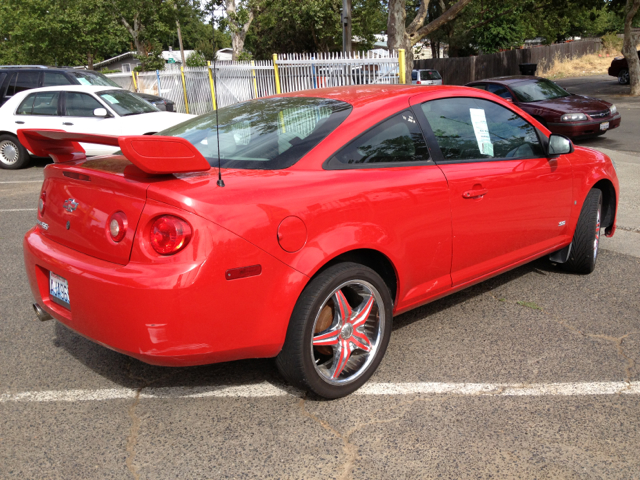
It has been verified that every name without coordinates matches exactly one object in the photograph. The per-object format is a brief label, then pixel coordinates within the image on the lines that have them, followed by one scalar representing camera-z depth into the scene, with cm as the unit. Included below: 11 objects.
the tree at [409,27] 2106
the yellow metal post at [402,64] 1543
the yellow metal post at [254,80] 1880
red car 272
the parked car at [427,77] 3203
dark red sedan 1329
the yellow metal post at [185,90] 2193
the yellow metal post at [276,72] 1793
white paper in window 405
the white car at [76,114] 1135
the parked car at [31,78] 1380
